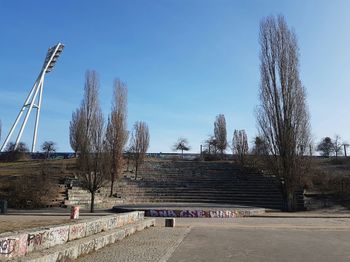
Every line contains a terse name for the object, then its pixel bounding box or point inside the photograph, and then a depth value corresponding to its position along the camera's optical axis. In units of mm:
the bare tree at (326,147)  65500
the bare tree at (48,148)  58909
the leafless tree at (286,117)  30125
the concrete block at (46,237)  8234
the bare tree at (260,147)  32094
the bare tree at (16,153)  53122
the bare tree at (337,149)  64113
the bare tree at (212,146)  60625
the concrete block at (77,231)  10234
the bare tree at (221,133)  60781
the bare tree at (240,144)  46244
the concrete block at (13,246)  7262
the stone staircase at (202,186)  33344
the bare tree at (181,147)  74750
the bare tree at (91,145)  27844
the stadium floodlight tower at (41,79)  69062
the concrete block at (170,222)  18784
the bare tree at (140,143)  42906
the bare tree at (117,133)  33438
